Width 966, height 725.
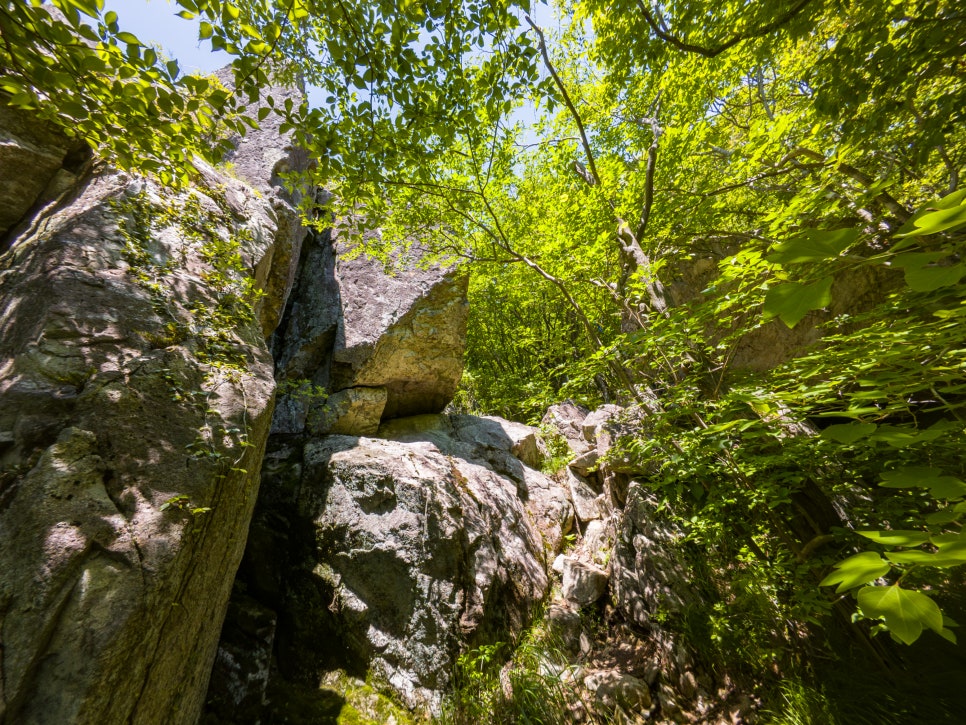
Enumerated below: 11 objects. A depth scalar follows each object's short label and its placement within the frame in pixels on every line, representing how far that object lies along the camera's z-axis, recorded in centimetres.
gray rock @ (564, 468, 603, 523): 602
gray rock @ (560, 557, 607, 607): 443
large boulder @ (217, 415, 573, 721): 362
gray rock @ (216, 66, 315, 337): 555
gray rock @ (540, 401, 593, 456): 783
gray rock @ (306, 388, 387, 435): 598
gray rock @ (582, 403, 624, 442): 696
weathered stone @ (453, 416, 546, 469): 712
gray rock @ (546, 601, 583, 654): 401
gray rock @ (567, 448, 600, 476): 669
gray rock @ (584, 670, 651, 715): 319
